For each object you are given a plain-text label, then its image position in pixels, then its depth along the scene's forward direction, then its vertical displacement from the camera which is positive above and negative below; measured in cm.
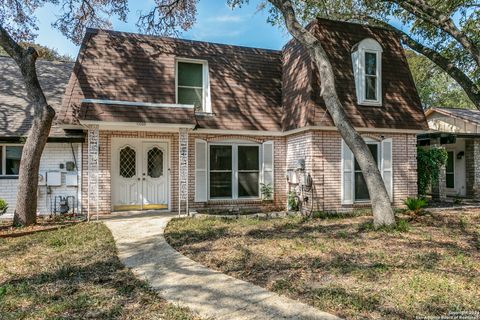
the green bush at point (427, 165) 1236 +10
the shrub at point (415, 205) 848 -96
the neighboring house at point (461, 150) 1365 +80
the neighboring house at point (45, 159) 987 +36
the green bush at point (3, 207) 862 -93
